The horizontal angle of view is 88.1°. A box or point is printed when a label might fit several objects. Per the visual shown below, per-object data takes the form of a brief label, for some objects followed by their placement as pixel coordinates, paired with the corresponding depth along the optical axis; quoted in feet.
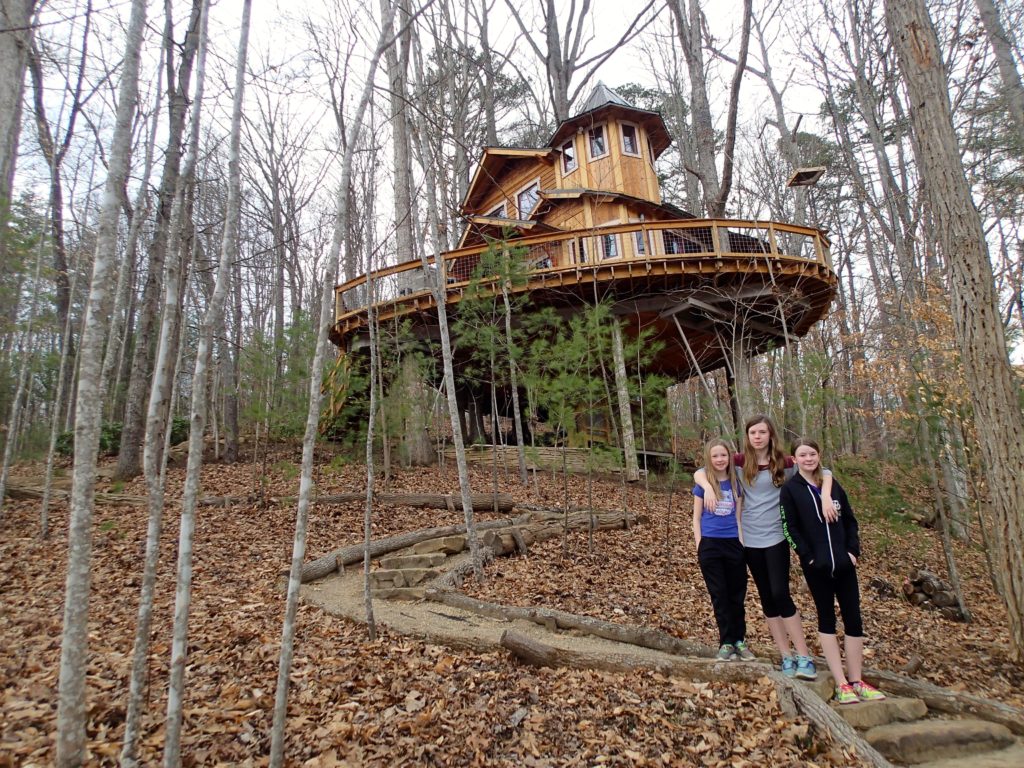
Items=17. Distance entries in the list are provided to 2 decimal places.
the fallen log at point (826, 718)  8.91
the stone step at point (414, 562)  23.73
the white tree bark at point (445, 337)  20.53
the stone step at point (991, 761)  9.46
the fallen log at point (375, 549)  22.63
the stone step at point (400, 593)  20.40
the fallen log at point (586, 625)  14.37
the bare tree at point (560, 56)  58.34
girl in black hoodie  11.02
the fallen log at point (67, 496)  29.71
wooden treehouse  38.34
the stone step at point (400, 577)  21.79
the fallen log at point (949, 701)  10.82
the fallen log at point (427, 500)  32.19
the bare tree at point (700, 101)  42.22
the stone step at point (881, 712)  10.48
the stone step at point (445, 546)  26.08
